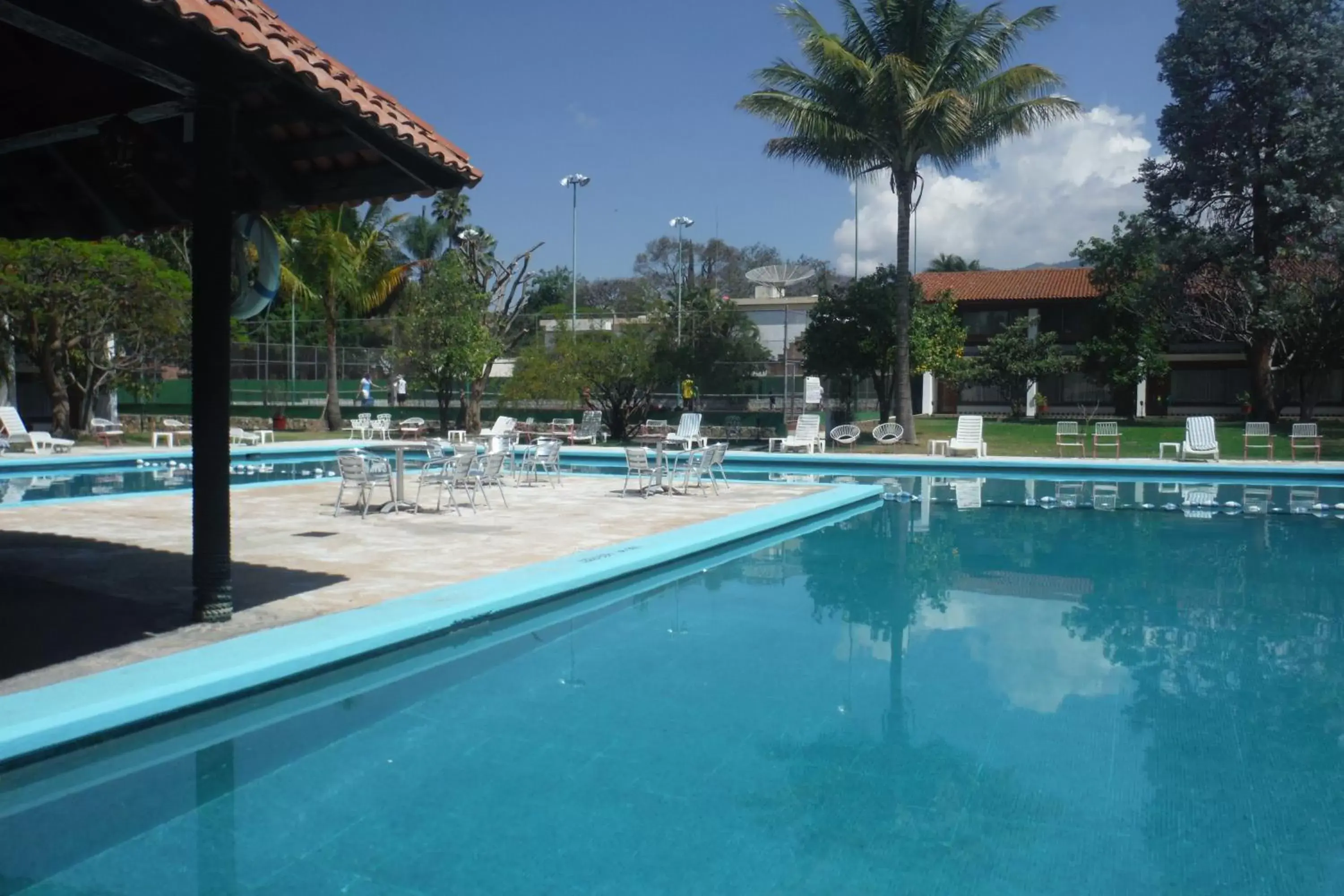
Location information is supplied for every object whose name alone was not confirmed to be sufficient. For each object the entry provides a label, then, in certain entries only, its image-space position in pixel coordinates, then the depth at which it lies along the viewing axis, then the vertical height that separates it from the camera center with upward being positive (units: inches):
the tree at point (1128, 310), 1334.9 +144.4
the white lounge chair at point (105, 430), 975.0 -17.4
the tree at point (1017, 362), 1473.9 +79.4
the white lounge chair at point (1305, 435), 917.8 -13.2
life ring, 311.4 +43.1
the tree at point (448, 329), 1124.5 +91.1
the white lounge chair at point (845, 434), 996.7 -16.3
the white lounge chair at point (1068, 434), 937.5 -14.6
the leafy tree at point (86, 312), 908.0 +90.9
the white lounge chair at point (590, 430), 969.5 -13.6
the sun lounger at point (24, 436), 848.9 -20.8
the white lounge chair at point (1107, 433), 935.0 -12.8
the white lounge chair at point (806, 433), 962.7 -15.1
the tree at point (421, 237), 2161.7 +368.2
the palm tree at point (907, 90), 897.5 +284.5
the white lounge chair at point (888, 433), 1000.9 -15.5
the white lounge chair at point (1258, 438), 924.6 -19.2
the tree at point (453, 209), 1680.6 +342.2
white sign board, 1092.5 +27.8
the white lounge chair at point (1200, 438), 883.4 -16.0
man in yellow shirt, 1117.1 +22.8
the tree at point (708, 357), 1103.0 +64.7
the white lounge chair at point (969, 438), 926.1 -18.5
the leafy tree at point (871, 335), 1046.4 +83.4
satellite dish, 2060.8 +279.0
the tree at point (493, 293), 1219.2 +145.4
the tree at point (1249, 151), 1210.6 +320.8
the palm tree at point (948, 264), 3127.5 +458.7
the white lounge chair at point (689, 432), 924.0 -14.5
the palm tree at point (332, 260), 1208.2 +181.7
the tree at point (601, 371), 1061.8 +44.5
